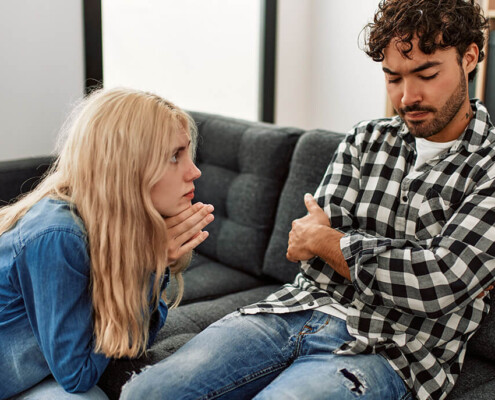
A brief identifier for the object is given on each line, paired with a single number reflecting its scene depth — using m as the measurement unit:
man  1.34
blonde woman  1.26
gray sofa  2.11
